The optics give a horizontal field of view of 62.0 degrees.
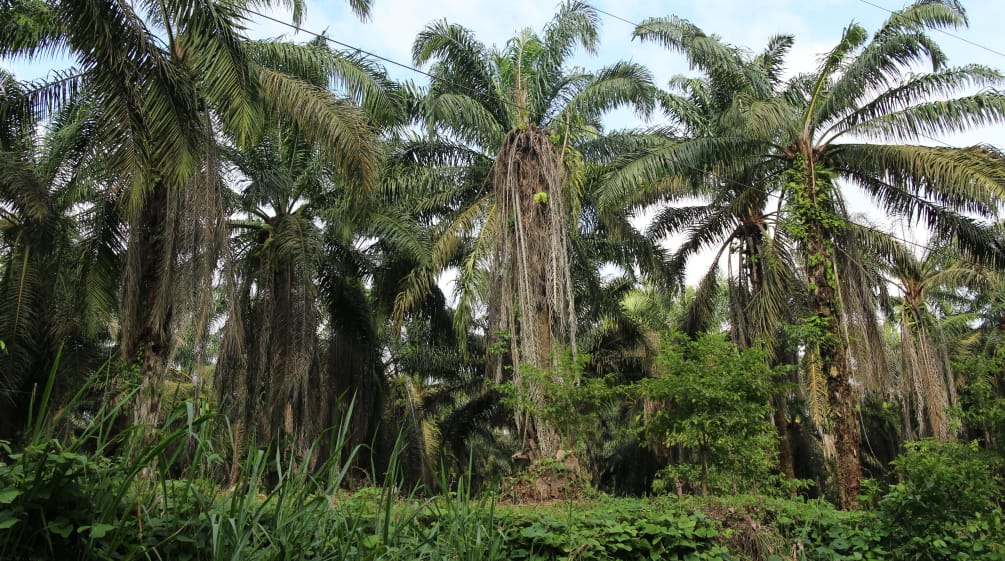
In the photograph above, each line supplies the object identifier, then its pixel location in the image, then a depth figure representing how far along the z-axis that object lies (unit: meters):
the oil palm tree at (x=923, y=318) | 19.25
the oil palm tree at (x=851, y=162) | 14.01
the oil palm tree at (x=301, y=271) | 13.35
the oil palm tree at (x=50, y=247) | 12.52
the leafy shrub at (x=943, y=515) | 7.85
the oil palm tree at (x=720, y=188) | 16.28
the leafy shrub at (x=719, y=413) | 10.96
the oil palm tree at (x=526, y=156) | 14.27
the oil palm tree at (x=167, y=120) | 8.12
